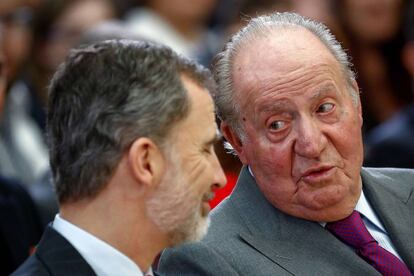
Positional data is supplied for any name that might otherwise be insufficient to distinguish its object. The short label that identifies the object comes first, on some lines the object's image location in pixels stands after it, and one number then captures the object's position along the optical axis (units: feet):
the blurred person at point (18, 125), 40.65
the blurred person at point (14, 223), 27.96
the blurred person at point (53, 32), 44.86
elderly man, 23.32
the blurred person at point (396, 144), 36.50
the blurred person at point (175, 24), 45.21
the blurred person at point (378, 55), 44.21
